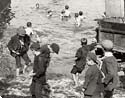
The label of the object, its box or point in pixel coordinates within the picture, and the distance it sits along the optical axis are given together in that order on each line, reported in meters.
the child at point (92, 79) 7.93
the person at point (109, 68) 8.31
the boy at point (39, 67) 9.40
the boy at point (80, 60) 12.24
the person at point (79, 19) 25.84
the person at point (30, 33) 16.97
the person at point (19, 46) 13.28
